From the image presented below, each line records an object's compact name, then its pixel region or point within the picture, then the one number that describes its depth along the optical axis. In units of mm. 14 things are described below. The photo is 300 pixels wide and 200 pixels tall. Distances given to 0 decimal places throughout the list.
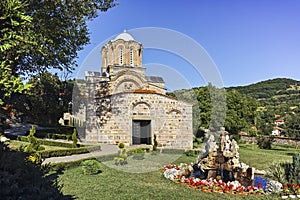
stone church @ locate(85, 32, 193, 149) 19719
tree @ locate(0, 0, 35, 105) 4656
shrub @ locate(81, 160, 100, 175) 10102
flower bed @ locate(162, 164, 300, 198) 7590
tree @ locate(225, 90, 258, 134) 29669
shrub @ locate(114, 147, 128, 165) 11984
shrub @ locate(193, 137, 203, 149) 22428
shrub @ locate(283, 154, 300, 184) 8117
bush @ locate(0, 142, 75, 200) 3617
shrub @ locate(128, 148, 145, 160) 14327
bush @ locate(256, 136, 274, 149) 25016
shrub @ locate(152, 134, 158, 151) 18084
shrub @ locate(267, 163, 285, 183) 8297
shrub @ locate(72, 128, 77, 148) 16094
